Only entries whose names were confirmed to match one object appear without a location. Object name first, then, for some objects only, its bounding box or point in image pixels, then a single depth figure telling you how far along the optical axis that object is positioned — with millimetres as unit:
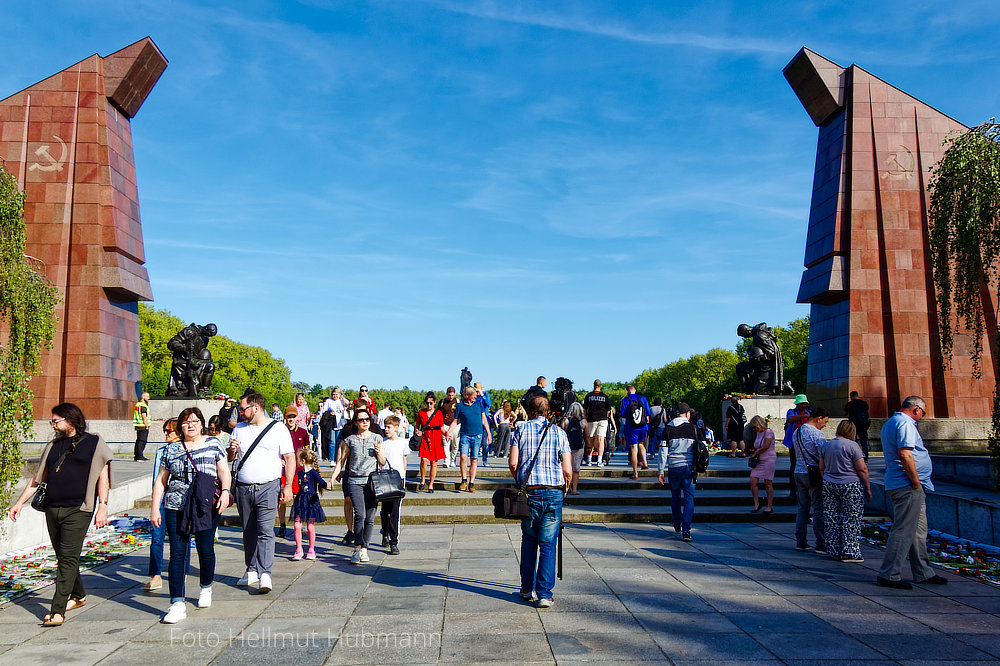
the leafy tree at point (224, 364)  54875
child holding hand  8258
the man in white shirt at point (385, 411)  13008
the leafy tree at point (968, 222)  10812
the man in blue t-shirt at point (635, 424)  14466
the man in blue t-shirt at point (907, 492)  6730
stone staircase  11203
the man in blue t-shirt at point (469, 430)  12938
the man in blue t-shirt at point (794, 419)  10391
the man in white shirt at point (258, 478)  6547
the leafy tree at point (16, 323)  7883
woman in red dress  12656
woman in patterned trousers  8133
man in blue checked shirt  6055
